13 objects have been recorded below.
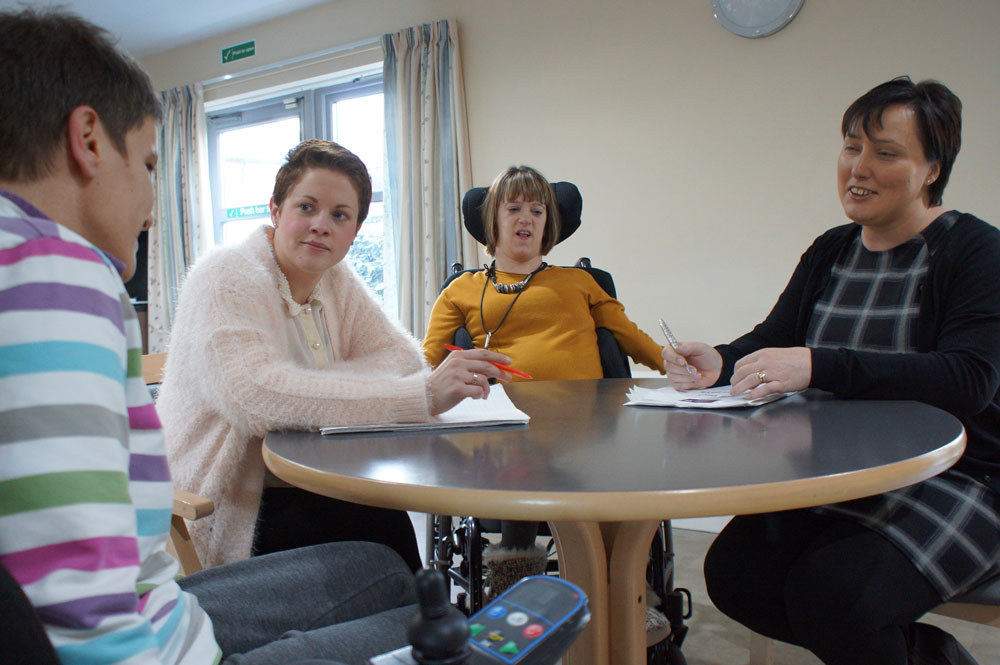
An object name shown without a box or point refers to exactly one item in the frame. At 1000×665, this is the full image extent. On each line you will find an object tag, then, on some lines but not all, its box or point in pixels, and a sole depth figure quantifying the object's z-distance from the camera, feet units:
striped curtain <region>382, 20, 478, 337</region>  12.41
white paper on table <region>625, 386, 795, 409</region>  3.80
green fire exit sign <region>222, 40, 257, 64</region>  14.90
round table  2.16
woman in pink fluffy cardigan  3.51
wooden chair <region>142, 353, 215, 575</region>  3.47
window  14.71
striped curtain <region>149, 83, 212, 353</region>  15.65
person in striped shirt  1.36
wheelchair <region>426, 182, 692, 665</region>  5.25
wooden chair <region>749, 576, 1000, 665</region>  3.37
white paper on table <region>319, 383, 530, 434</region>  3.38
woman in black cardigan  3.29
